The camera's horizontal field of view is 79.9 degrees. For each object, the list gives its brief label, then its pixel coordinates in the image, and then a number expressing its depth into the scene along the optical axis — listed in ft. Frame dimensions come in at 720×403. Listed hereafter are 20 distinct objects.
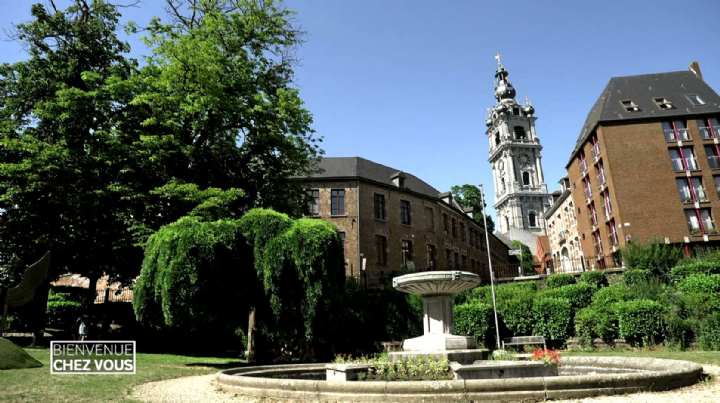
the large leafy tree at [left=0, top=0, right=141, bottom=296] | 57.06
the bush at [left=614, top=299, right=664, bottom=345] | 55.06
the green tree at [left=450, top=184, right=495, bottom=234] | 247.50
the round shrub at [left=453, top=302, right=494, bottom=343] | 68.18
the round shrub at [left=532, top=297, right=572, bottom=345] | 63.57
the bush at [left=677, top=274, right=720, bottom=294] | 58.75
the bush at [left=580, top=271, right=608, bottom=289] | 76.25
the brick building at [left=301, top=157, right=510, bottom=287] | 102.37
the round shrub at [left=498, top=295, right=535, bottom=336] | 66.80
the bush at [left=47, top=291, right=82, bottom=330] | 76.59
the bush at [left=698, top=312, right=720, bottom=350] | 50.26
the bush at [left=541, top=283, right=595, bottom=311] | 69.26
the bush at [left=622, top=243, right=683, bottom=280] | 74.95
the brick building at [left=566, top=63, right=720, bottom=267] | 94.43
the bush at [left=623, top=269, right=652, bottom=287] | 71.41
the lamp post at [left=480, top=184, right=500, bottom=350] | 64.13
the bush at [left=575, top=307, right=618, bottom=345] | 58.44
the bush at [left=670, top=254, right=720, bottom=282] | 67.62
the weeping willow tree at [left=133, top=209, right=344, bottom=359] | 43.91
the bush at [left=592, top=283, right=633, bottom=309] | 62.90
